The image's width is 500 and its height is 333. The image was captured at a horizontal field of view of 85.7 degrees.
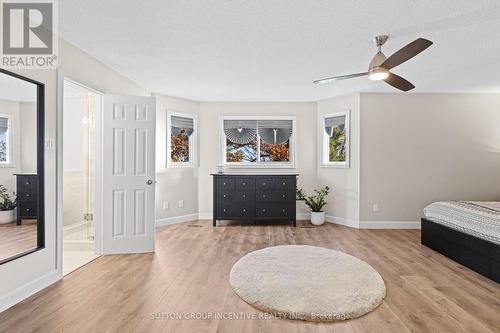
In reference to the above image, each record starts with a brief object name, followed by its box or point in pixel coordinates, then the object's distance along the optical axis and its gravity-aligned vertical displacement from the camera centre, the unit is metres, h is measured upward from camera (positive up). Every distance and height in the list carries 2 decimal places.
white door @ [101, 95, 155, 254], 3.54 -0.13
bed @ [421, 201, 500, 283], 2.86 -0.81
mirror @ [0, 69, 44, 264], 2.35 -0.01
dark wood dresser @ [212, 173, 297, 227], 5.17 -0.60
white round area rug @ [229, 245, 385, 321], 2.18 -1.14
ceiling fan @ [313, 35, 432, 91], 2.24 +0.96
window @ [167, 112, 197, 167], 5.37 +0.54
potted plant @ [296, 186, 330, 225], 5.26 -0.72
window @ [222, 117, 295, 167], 5.77 +0.53
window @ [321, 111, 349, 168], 5.27 +0.54
